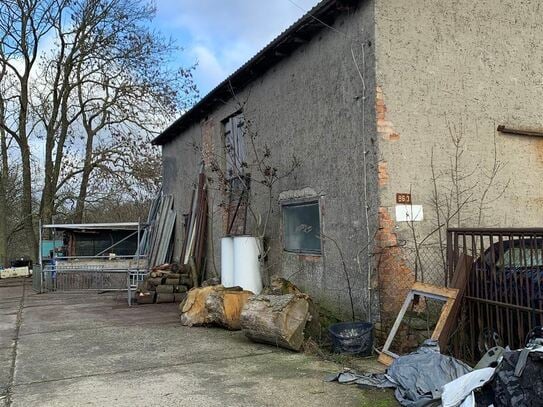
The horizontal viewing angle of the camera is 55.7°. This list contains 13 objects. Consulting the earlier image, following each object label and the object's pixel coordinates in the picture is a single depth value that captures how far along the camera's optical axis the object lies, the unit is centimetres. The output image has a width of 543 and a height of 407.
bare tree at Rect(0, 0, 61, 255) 2372
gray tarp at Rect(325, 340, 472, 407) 468
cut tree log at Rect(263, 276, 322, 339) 716
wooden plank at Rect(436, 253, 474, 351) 568
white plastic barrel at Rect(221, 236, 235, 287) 1009
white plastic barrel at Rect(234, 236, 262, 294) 970
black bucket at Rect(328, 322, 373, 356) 646
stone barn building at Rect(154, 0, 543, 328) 708
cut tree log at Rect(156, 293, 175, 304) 1248
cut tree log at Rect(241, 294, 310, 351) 672
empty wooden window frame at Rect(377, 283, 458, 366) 567
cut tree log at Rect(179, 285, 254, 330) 837
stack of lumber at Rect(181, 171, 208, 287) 1359
